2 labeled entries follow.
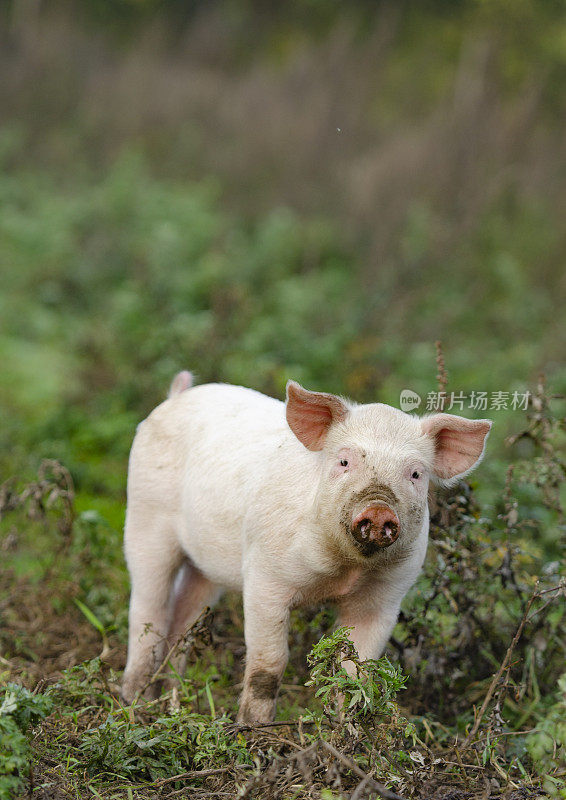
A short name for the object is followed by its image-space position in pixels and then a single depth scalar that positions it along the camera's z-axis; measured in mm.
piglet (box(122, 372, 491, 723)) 6508
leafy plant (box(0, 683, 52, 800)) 5238
